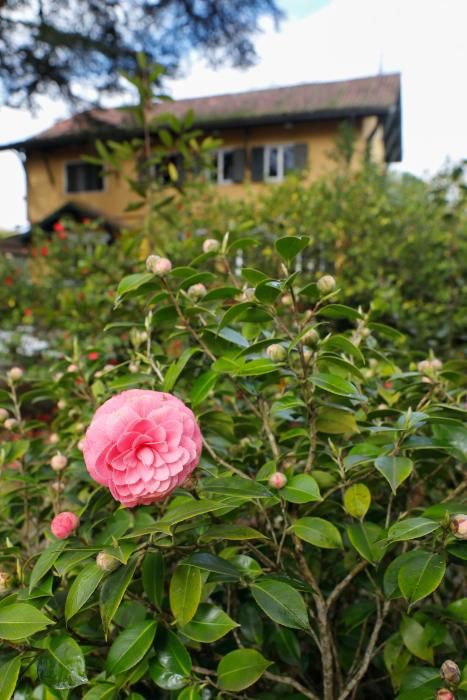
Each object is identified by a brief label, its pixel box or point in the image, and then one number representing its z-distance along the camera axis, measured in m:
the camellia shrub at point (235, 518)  0.84
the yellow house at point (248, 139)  12.33
